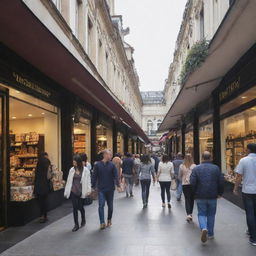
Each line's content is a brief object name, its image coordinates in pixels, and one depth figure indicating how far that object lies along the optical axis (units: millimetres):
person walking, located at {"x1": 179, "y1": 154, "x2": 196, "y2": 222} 8281
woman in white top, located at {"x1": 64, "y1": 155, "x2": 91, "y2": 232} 7529
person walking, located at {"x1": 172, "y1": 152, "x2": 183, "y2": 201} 11600
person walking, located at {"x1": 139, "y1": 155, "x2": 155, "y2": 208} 10345
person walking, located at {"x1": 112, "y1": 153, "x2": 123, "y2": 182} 12676
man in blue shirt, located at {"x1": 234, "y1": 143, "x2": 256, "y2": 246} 6156
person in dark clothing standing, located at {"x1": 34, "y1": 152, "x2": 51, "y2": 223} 8234
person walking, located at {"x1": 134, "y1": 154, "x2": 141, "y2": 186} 16188
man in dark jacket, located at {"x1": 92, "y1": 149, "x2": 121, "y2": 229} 7711
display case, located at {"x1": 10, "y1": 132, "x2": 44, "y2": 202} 8977
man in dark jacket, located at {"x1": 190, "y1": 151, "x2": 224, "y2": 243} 6355
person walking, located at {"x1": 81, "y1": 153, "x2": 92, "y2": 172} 9727
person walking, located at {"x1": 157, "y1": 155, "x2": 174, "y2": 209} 10180
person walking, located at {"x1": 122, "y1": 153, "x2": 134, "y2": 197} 12805
